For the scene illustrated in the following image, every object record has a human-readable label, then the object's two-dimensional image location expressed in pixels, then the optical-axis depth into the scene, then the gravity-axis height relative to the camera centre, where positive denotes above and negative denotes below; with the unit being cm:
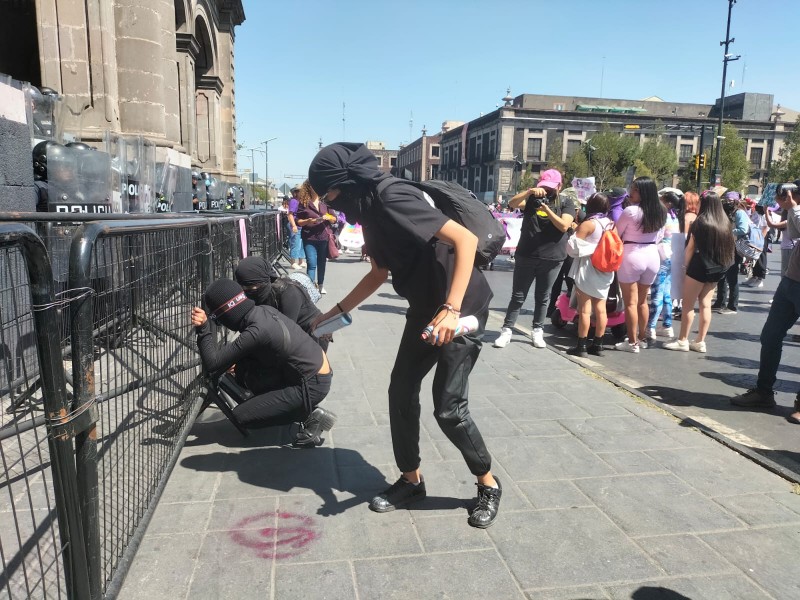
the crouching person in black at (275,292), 414 -55
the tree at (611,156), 6372 +683
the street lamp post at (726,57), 2574 +710
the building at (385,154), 14425 +1519
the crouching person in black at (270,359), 357 -90
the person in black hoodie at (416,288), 257 -33
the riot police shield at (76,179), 635 +34
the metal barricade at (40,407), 174 -66
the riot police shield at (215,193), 1648 +61
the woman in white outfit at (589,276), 638 -59
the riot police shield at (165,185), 1034 +50
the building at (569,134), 7544 +1107
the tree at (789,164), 5025 +540
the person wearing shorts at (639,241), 643 -22
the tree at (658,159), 6328 +667
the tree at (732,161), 5688 +592
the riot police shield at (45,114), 817 +135
